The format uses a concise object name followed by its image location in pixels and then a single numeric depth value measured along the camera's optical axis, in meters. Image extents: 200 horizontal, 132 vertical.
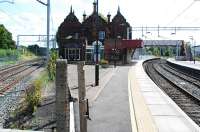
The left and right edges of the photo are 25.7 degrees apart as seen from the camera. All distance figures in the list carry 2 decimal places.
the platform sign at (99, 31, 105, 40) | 83.19
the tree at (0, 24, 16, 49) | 101.23
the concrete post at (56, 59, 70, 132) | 6.90
